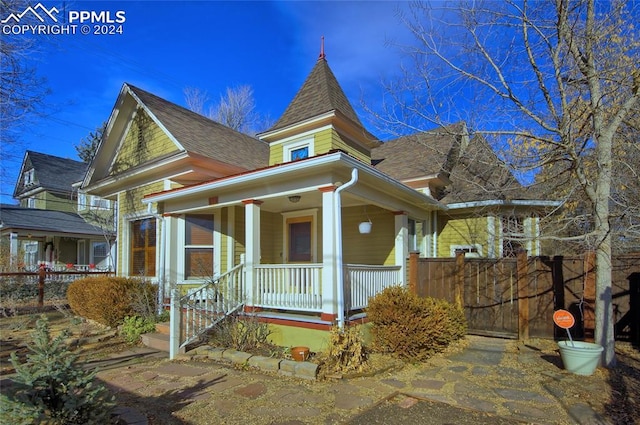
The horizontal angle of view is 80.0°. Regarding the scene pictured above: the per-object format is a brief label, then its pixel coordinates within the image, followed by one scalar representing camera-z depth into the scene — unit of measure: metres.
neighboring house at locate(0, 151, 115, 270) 19.27
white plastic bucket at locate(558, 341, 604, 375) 5.18
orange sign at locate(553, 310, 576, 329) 5.44
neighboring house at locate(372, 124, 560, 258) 9.55
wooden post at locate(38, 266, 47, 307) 11.98
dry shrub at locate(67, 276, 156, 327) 8.45
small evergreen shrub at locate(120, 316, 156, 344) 7.85
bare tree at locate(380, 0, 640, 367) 5.62
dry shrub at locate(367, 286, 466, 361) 6.07
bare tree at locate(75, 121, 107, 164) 31.17
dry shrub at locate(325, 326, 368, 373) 5.37
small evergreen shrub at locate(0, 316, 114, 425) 2.75
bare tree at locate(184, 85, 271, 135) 29.62
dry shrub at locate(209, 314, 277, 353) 6.46
